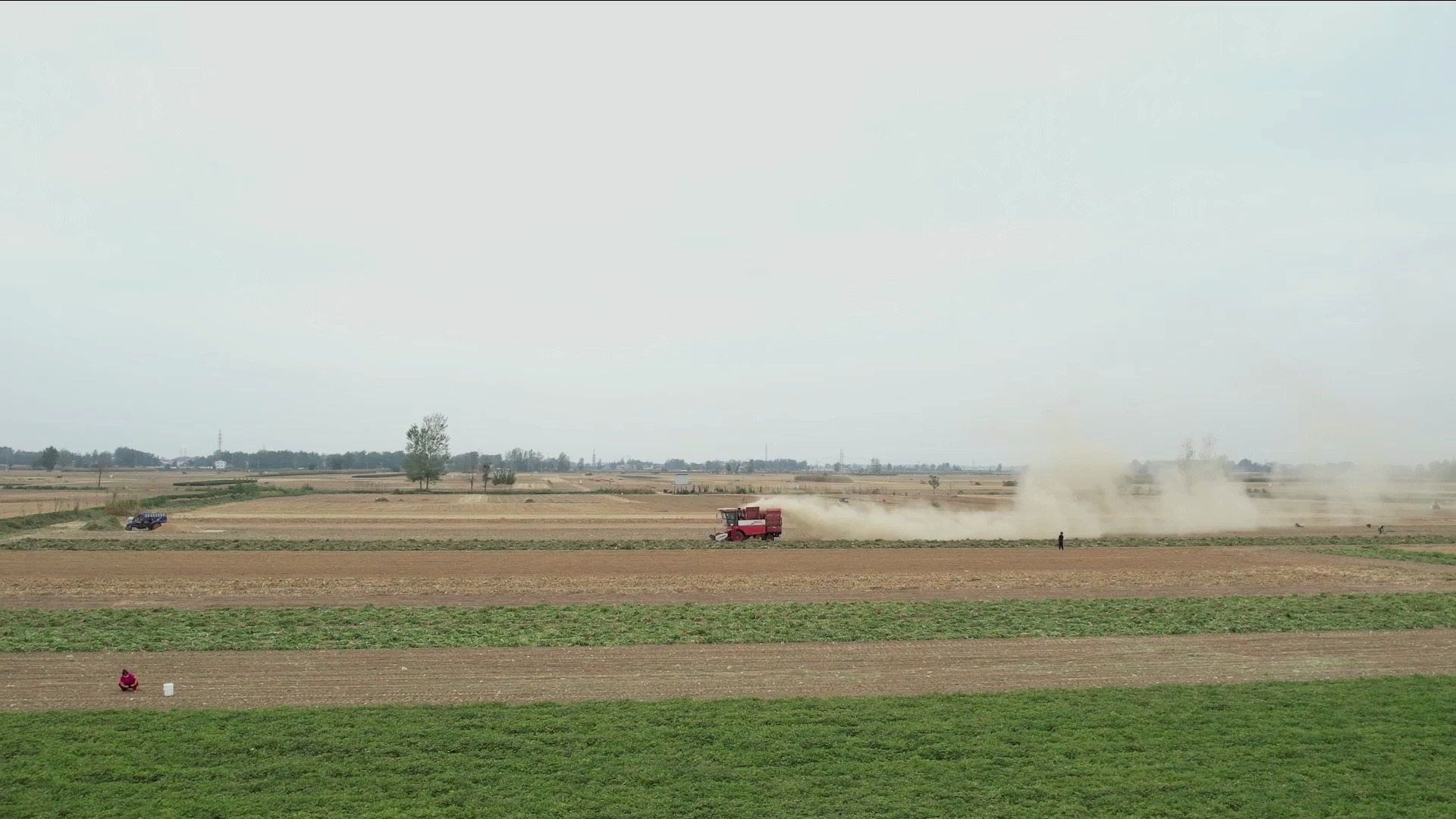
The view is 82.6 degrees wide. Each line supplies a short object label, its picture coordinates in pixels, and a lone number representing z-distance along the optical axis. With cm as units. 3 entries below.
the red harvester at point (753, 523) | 6169
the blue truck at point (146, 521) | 6500
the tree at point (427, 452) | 14438
